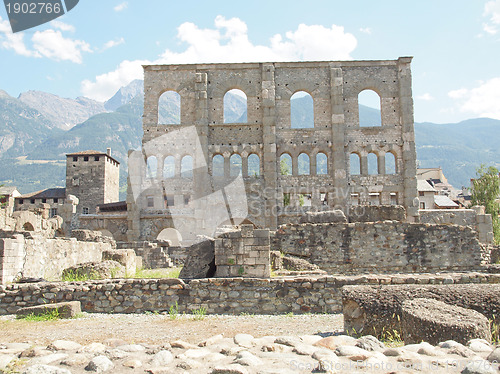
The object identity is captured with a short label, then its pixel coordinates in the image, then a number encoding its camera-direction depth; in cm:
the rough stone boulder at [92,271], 1140
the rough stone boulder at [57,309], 808
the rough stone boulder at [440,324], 460
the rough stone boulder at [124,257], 1588
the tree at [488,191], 3978
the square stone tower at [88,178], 5719
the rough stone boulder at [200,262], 942
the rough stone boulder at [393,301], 559
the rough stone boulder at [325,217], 1463
